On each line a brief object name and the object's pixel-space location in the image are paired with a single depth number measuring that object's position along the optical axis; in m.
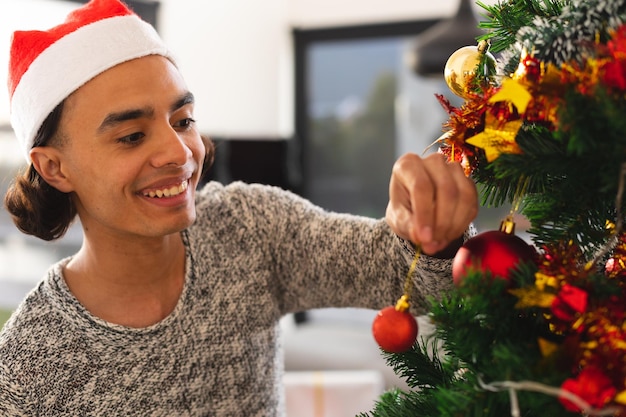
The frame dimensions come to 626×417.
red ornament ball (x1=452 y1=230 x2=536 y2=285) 0.50
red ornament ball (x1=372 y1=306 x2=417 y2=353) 0.56
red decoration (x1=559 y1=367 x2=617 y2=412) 0.42
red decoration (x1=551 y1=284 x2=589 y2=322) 0.45
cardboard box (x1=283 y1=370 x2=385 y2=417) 1.89
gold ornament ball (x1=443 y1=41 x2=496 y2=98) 0.63
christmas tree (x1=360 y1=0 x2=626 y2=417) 0.44
